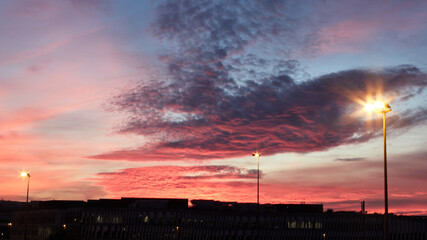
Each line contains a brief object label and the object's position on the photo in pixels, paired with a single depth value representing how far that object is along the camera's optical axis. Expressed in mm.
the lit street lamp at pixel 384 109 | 31031
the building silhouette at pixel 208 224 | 121562
